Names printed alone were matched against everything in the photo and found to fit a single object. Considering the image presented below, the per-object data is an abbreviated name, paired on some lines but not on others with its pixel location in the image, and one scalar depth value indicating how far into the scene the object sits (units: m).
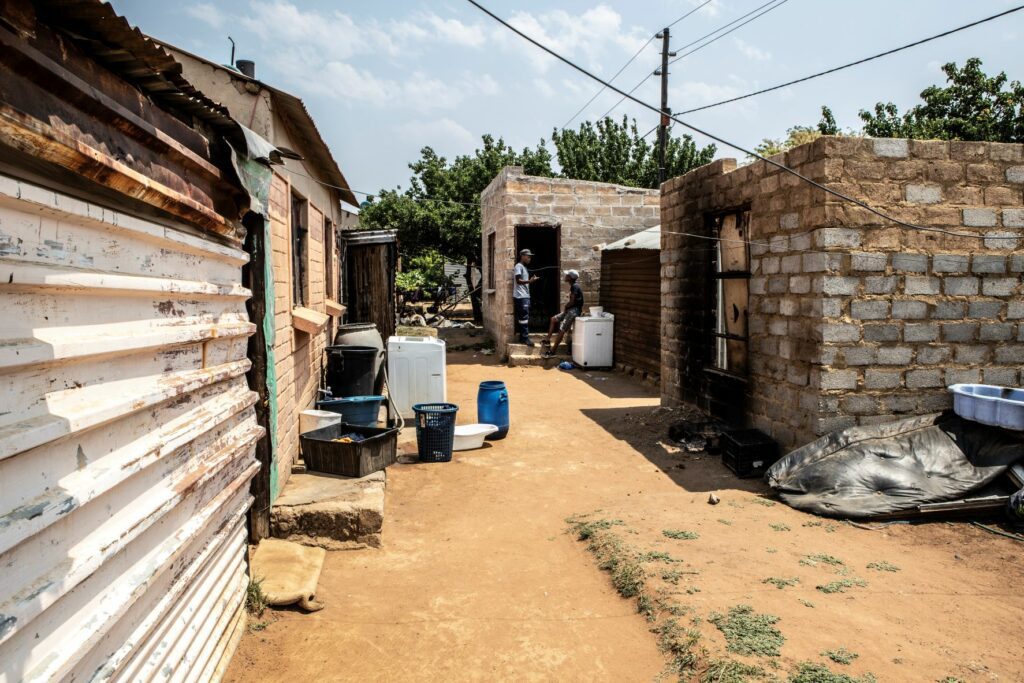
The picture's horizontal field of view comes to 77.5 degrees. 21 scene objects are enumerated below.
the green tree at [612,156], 27.92
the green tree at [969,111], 21.31
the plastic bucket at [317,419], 5.77
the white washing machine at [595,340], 13.18
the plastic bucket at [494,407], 7.92
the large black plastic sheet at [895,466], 4.75
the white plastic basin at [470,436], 7.28
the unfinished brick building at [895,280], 5.45
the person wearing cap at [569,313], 13.48
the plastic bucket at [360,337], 7.84
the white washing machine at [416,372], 8.23
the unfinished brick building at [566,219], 14.00
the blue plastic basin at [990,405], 4.72
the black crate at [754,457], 6.03
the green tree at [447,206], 23.36
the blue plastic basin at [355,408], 6.48
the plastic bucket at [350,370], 7.35
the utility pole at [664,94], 20.97
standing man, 13.80
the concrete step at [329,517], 4.52
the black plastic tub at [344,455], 5.31
